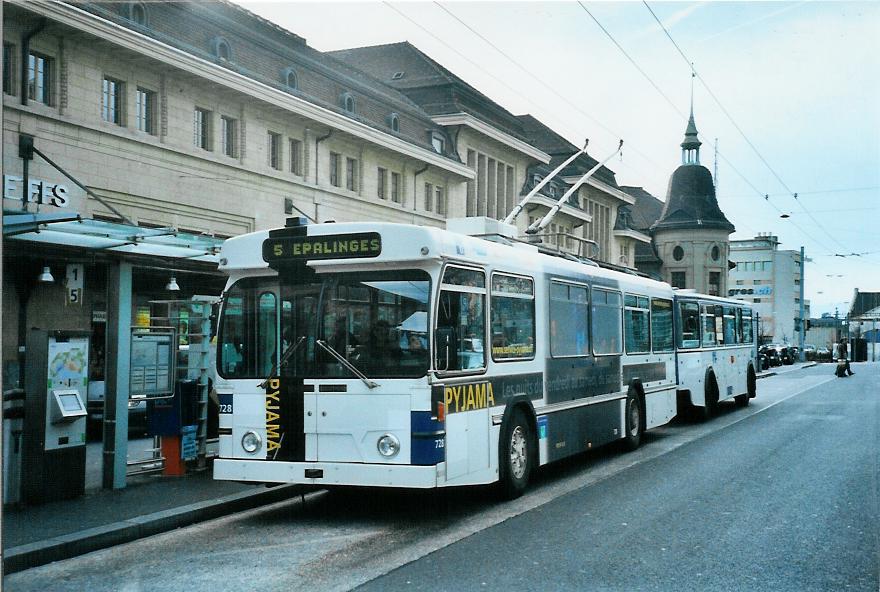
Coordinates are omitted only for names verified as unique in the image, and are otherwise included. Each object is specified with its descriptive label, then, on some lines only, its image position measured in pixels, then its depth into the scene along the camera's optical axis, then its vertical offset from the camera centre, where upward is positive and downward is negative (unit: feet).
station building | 36.55 +17.50
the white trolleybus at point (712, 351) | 64.59 -0.27
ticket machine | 30.94 -2.29
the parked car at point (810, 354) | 288.92 -2.11
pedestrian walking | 148.15 -2.59
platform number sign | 65.72 +4.58
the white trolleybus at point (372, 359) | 28.58 -0.31
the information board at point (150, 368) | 38.95 -0.74
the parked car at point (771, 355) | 205.77 -1.61
